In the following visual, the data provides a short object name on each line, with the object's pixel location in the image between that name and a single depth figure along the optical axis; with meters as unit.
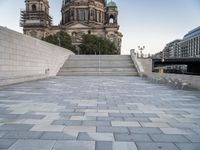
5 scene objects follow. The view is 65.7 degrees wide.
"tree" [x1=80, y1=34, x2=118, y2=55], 43.96
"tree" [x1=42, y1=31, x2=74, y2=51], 43.29
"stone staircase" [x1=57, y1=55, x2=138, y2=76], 17.54
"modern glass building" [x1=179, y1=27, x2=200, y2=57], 63.23
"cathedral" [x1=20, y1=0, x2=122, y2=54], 55.20
